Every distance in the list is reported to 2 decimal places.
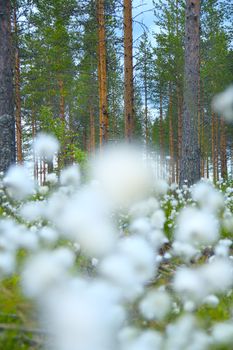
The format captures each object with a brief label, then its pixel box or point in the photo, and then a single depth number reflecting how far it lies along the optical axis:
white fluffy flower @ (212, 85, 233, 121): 4.21
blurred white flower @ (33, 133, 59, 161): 3.60
